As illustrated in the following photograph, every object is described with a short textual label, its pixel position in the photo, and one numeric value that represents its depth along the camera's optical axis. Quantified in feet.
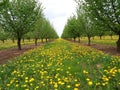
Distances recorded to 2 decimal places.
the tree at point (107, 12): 32.47
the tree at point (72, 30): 87.74
